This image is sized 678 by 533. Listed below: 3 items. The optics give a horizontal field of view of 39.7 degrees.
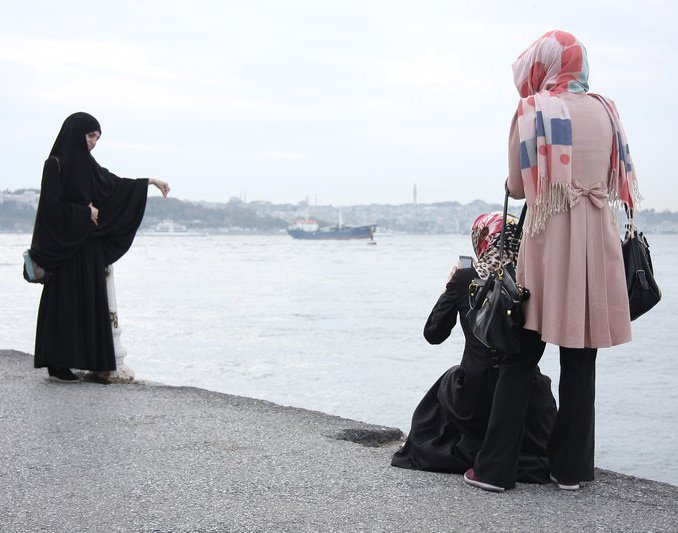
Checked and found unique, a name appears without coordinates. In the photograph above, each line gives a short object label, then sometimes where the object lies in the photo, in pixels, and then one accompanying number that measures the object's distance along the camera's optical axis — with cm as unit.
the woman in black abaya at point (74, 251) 561
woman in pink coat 311
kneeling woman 338
